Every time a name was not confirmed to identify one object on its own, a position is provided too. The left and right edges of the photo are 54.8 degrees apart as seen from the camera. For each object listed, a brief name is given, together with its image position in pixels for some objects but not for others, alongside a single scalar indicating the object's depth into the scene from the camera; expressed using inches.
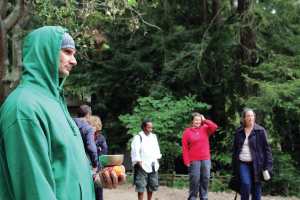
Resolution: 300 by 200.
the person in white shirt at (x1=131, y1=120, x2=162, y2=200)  271.2
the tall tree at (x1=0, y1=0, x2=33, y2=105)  279.7
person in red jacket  262.4
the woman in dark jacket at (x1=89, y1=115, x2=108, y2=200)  232.4
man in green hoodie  50.5
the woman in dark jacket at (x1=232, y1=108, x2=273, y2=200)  223.0
